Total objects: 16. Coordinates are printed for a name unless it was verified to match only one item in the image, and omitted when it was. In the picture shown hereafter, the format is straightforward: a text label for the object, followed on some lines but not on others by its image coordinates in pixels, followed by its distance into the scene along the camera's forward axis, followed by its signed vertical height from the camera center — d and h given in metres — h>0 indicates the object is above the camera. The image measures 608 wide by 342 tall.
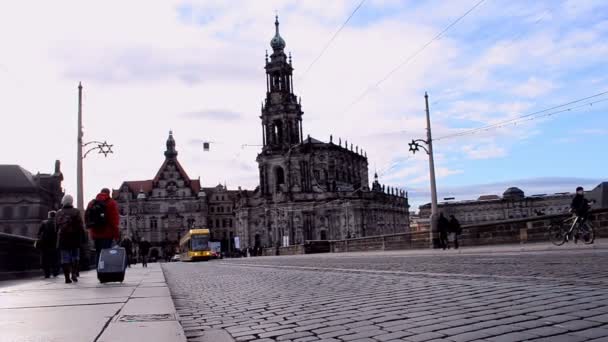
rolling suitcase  10.84 -0.07
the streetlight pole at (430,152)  30.17 +4.63
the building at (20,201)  74.12 +7.44
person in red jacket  11.29 +0.74
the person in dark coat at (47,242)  14.41 +0.48
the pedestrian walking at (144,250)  34.15 +0.49
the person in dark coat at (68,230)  11.25 +0.57
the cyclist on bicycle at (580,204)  18.66 +0.96
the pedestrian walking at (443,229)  26.94 +0.62
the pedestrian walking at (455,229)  26.38 +0.58
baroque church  98.31 +8.76
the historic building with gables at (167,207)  116.62 +9.26
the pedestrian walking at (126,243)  28.89 +0.75
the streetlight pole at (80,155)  22.83 +4.05
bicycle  18.77 +0.20
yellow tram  53.19 +0.89
